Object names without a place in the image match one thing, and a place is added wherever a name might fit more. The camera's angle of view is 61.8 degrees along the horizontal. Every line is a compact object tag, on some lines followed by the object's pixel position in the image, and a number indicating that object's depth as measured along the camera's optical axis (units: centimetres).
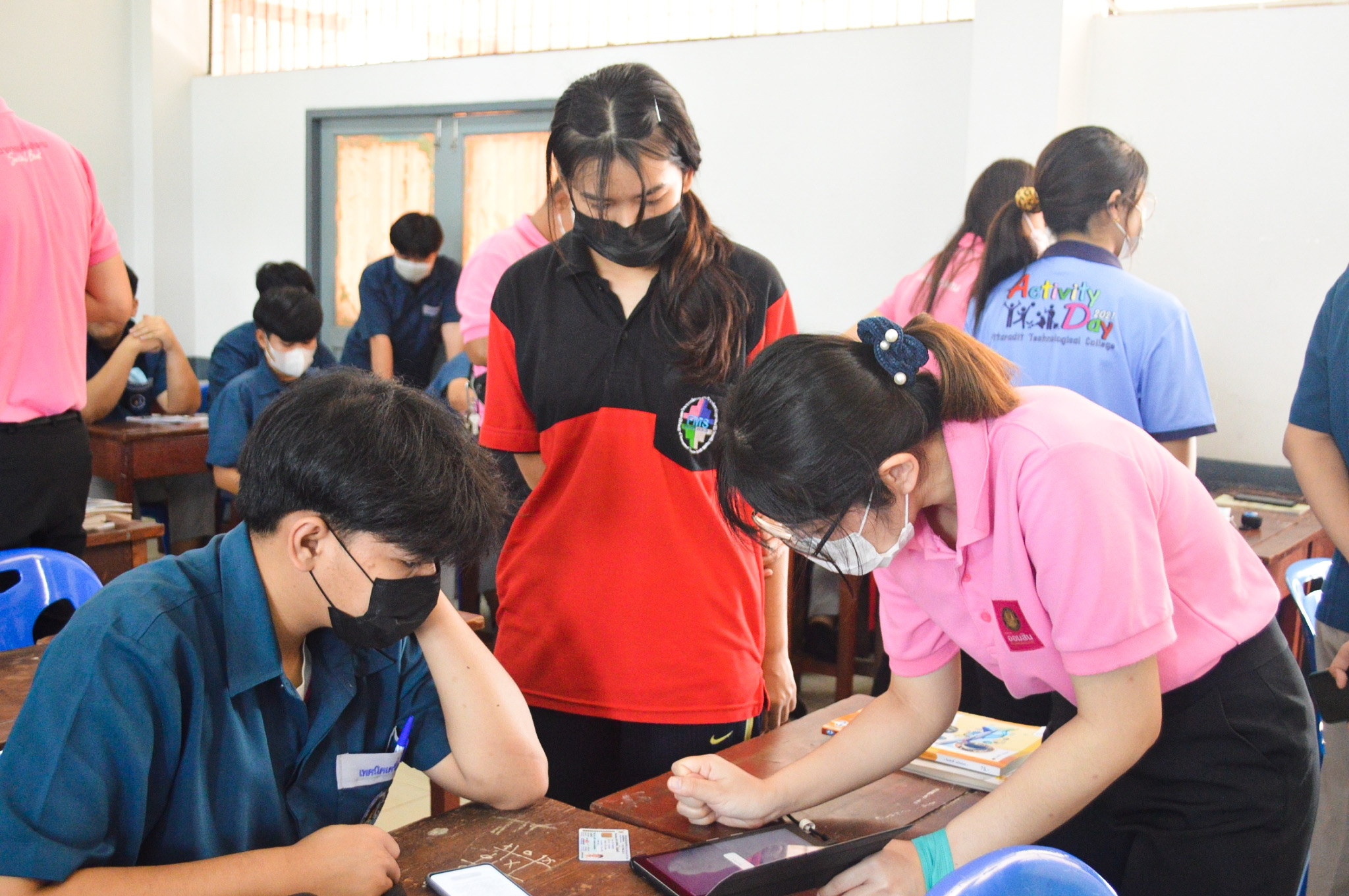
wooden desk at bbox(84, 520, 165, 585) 270
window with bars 449
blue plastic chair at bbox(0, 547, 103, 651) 195
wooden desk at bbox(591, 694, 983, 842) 131
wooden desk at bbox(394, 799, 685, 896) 114
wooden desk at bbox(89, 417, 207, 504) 410
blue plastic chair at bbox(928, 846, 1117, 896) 90
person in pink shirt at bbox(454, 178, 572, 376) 289
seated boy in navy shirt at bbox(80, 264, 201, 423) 399
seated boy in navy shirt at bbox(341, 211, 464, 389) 465
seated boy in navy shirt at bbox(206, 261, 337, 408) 436
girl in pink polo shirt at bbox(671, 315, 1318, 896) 104
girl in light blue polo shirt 207
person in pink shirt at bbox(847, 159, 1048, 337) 261
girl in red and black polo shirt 153
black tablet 110
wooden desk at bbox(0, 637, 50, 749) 150
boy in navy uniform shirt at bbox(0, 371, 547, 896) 98
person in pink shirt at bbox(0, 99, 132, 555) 230
